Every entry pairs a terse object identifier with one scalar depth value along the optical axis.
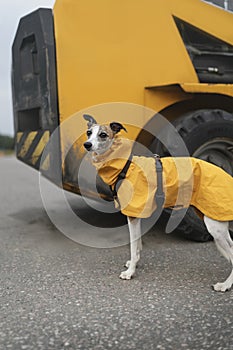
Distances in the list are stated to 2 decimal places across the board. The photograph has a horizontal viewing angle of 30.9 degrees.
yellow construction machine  3.46
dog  2.69
